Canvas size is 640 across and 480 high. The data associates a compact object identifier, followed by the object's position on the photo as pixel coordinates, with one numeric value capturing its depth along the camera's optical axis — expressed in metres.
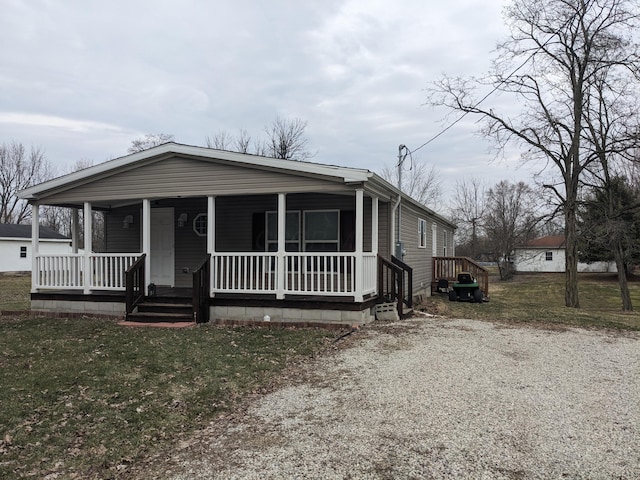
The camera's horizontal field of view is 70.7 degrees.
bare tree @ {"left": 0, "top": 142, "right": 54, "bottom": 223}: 38.16
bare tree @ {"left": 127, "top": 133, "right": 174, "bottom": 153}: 34.47
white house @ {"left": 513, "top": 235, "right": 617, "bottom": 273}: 36.38
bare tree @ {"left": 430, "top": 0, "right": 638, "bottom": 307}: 15.25
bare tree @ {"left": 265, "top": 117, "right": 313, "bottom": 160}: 31.77
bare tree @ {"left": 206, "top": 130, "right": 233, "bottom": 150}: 34.34
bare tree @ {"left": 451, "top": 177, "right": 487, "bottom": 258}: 41.75
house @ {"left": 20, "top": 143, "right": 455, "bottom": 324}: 8.60
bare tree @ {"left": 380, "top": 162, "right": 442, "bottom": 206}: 35.28
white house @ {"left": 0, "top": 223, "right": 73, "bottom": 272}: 28.47
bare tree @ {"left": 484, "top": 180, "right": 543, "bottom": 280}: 33.72
